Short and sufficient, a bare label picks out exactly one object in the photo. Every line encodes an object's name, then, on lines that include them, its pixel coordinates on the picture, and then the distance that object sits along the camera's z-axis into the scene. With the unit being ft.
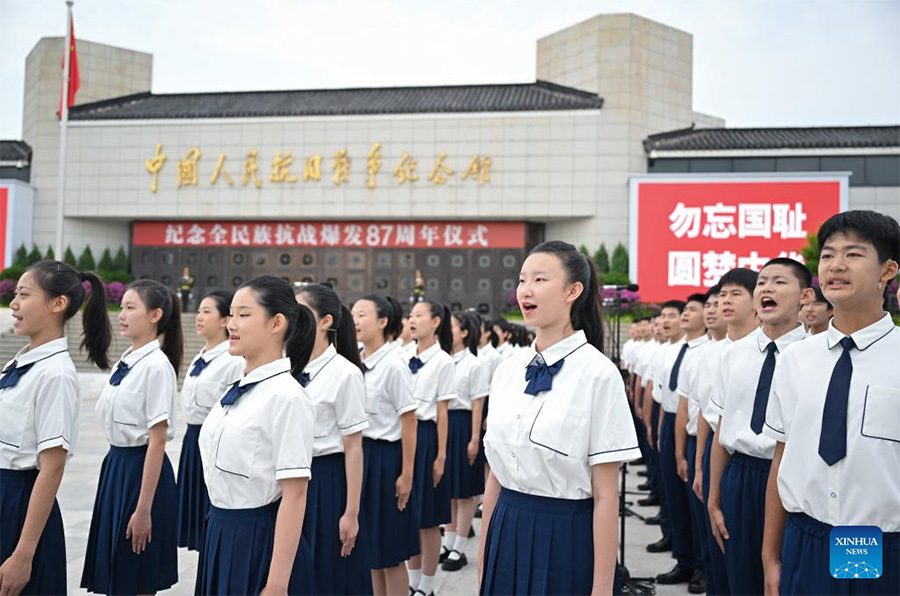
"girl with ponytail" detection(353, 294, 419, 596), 10.73
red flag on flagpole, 44.86
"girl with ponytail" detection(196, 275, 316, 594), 6.33
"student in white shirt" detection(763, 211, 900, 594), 5.72
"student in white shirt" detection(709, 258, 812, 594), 8.75
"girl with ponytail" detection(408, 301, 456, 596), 12.53
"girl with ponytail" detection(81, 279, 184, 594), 8.97
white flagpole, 42.98
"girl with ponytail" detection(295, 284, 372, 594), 8.73
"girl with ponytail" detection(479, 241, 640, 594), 6.06
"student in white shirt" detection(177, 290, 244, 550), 11.55
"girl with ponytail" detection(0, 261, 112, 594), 7.41
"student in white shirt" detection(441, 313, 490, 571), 15.06
